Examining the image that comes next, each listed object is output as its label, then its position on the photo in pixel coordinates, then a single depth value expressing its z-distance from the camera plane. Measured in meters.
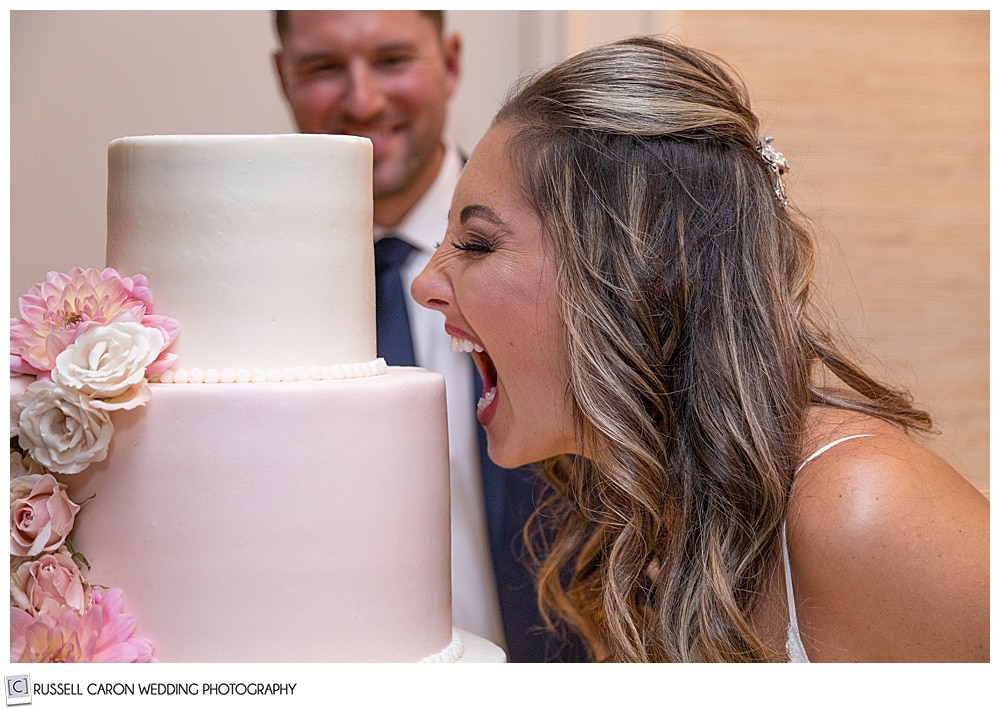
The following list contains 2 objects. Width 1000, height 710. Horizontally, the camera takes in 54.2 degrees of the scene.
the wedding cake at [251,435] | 1.02
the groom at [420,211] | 1.69
